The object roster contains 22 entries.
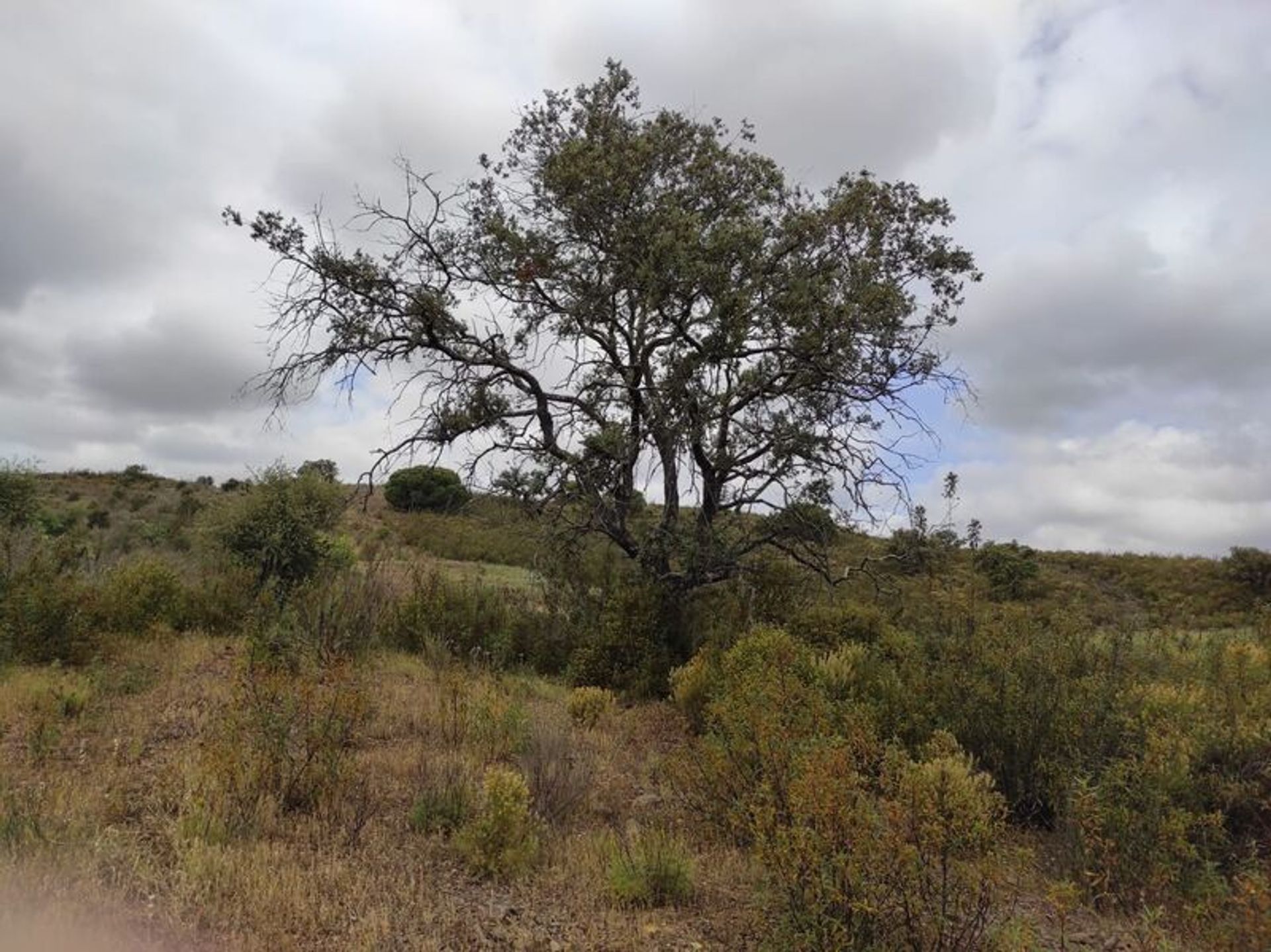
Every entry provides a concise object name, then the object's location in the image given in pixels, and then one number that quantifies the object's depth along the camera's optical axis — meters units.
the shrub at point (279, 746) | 5.62
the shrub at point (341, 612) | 10.68
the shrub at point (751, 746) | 4.90
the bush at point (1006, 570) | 20.80
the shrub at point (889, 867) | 3.85
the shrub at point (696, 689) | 9.16
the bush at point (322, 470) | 15.90
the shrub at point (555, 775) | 6.26
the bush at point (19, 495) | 18.19
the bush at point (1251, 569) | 25.56
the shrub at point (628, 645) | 11.27
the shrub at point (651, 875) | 4.91
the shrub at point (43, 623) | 9.80
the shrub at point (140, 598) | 10.92
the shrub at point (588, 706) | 9.11
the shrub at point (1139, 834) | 4.80
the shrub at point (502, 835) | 5.18
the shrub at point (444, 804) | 5.78
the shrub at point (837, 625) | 10.31
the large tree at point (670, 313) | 11.40
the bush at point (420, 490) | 33.62
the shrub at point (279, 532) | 13.79
